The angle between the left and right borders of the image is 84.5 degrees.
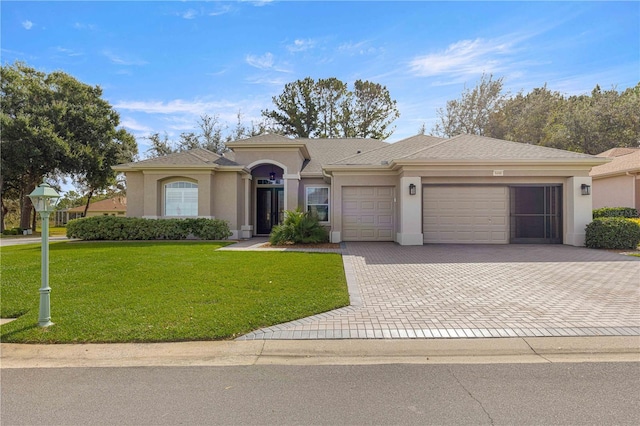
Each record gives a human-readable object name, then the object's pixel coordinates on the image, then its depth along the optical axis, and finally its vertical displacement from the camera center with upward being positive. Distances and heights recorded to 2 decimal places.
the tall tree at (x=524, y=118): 34.19 +9.34
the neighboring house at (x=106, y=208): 44.03 +0.74
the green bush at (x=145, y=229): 15.62 -0.68
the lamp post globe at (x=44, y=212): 5.18 +0.03
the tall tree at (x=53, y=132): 23.30 +5.88
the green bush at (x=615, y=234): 11.96 -0.71
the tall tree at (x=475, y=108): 34.97 +10.66
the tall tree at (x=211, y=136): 32.47 +7.23
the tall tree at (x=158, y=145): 32.41 +6.37
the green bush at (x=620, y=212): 16.11 +0.05
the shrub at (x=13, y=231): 24.77 -1.25
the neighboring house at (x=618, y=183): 17.72 +1.65
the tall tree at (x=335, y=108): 34.53 +10.42
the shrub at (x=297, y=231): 13.70 -0.69
